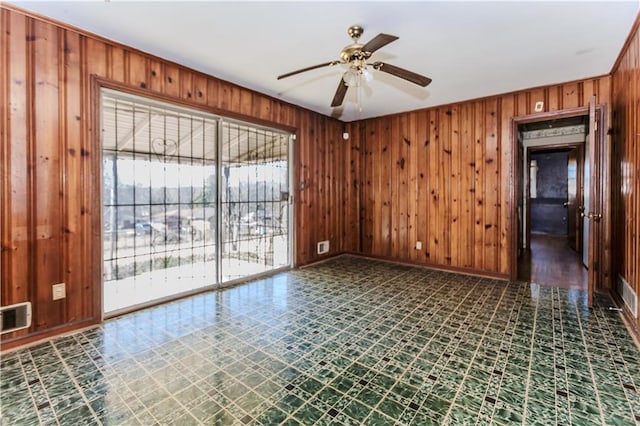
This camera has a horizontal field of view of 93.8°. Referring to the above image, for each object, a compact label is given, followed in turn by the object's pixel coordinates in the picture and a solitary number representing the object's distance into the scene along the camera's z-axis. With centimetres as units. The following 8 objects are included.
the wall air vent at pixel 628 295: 259
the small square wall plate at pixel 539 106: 400
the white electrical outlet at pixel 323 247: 543
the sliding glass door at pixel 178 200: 308
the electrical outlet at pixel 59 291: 258
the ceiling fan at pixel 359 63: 228
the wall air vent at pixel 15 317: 231
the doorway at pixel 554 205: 474
